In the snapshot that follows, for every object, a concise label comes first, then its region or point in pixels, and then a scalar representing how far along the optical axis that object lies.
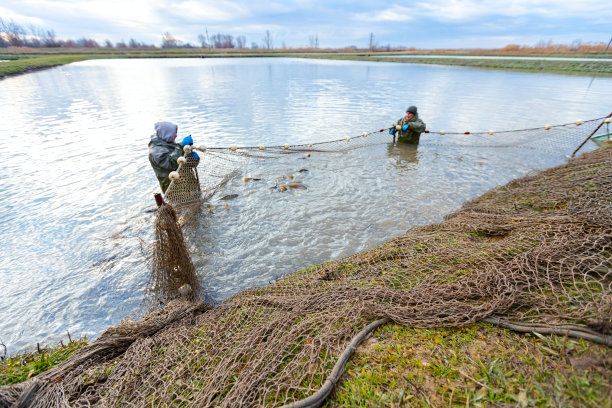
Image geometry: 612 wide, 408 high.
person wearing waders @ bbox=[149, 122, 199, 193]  6.16
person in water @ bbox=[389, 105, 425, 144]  10.90
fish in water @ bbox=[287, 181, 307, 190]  8.40
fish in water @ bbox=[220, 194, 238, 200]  7.85
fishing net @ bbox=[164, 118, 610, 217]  8.84
